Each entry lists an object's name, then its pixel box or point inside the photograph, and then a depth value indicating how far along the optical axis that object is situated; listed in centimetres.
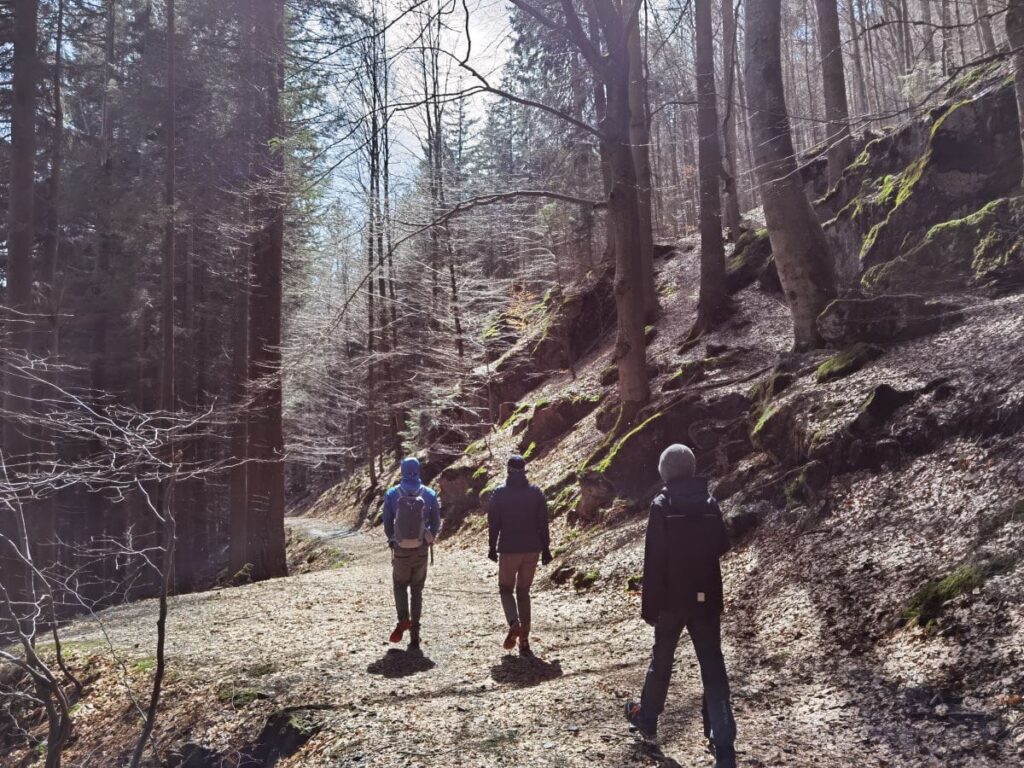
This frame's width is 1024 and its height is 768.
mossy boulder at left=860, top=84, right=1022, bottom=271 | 1073
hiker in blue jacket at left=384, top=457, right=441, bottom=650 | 710
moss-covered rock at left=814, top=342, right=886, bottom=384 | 866
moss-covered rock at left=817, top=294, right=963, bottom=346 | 877
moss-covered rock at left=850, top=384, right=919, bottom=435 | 737
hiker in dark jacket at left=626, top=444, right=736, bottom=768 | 410
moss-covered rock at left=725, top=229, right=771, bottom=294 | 1688
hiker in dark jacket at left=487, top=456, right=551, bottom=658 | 676
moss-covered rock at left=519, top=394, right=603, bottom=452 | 1794
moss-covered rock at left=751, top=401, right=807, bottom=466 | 823
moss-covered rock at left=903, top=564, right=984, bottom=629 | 480
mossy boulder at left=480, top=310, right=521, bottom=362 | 2488
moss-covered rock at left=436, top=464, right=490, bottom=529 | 1869
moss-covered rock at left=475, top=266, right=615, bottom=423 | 2325
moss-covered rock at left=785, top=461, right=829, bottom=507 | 743
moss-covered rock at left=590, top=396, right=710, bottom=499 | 1095
